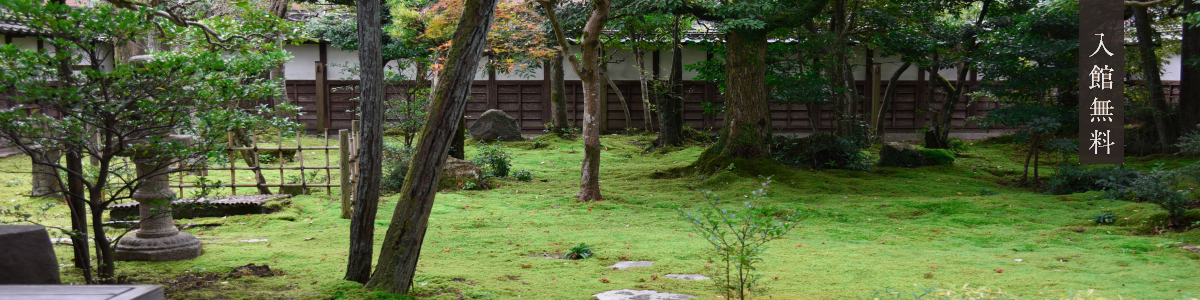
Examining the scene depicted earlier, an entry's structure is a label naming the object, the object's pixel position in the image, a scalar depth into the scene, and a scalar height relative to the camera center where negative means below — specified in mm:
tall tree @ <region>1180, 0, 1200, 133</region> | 11039 +343
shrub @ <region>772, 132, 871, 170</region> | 10906 -634
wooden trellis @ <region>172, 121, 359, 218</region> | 7391 -577
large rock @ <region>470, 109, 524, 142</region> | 15734 -293
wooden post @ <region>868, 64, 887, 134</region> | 16297 +351
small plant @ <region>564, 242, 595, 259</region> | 5473 -1049
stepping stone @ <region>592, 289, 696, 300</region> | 4107 -1038
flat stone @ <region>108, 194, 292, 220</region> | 6980 -914
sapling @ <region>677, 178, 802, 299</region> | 3854 -988
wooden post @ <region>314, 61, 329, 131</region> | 16766 +402
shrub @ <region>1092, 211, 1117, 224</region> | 6856 -1038
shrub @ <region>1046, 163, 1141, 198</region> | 8516 -846
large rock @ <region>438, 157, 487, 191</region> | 9484 -813
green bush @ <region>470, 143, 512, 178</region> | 10492 -696
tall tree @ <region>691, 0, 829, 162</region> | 9891 +393
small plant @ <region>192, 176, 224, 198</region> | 4391 -415
